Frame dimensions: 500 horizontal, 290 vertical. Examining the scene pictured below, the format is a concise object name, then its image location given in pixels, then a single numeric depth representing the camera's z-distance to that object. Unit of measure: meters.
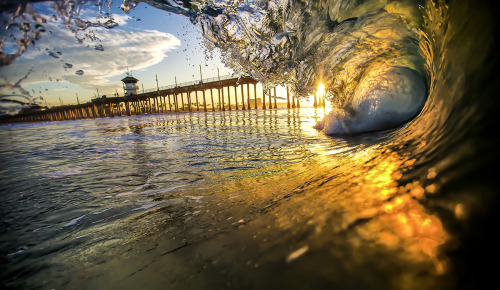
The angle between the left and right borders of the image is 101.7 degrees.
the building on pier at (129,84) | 54.25
